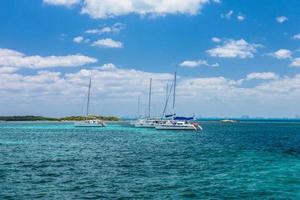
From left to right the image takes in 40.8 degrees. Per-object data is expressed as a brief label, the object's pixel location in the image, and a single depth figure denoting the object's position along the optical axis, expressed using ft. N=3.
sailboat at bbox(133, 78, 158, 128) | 552.66
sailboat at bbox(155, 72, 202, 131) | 466.70
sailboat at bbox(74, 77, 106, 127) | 618.03
